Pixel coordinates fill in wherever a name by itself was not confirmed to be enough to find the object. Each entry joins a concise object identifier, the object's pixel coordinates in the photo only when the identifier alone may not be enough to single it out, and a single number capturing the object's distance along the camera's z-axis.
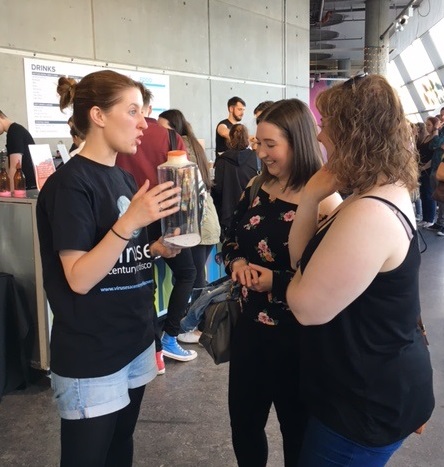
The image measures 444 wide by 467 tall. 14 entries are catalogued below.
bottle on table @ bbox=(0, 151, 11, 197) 3.22
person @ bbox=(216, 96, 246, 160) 5.45
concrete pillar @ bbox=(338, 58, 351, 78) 21.56
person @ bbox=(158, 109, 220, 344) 3.48
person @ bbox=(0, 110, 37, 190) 4.22
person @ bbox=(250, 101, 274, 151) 3.78
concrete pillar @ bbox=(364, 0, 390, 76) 12.82
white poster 4.90
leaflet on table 2.84
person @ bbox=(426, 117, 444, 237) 6.67
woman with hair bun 1.20
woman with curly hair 1.02
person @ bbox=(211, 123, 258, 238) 3.96
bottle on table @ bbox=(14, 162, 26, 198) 3.33
